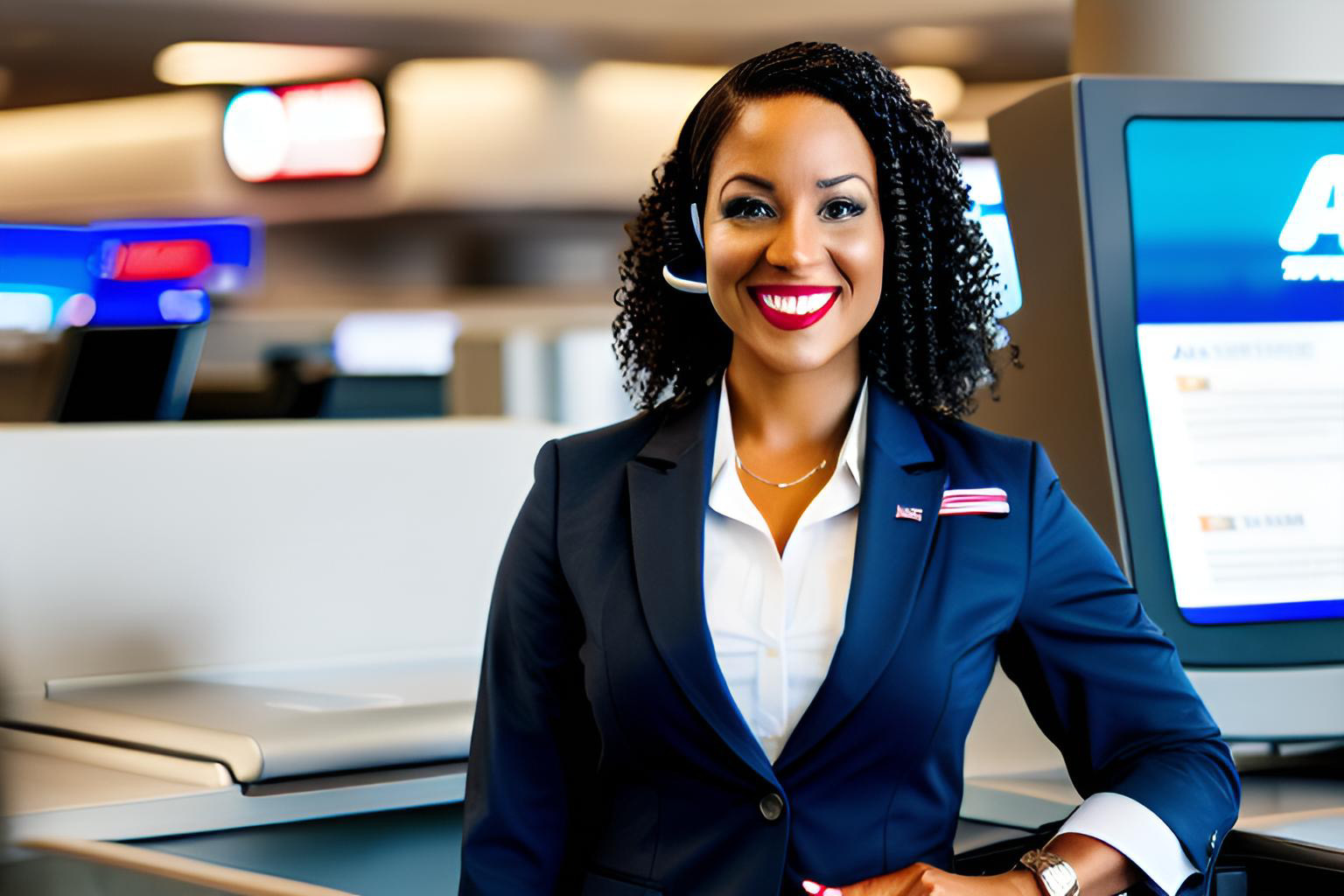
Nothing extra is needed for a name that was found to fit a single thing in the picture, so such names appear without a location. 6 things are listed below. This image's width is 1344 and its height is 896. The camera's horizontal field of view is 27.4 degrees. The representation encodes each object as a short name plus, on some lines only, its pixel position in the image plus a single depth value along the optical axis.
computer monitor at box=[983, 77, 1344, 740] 2.19
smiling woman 1.85
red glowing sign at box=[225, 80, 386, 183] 10.63
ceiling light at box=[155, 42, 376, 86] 10.32
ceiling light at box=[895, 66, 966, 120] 11.10
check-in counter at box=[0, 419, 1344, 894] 2.19
